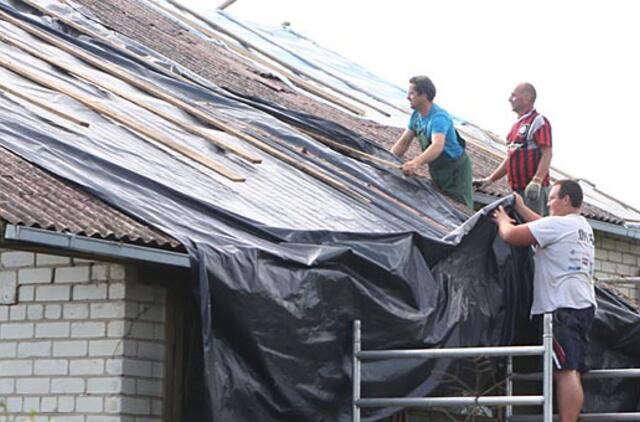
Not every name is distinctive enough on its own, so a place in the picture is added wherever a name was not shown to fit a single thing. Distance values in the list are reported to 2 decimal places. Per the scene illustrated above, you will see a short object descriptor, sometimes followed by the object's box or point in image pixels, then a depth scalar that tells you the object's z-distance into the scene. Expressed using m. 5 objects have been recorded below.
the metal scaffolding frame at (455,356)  16.91
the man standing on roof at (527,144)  21.64
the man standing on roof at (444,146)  22.48
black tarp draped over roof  16.57
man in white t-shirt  18.24
